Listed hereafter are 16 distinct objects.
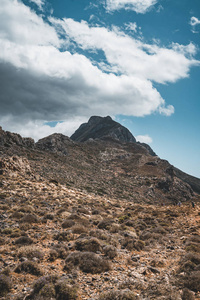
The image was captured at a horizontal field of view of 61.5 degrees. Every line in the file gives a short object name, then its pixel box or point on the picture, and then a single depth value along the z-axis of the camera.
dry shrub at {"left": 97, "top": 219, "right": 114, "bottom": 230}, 16.00
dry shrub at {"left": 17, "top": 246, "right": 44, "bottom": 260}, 8.99
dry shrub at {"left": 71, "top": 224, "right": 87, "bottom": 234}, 13.66
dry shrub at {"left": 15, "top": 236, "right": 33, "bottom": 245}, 10.53
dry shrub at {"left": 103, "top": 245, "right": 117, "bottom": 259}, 10.05
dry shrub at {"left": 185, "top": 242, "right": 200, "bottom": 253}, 11.46
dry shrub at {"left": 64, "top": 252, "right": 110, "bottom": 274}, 8.34
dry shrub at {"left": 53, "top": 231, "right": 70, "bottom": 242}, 12.00
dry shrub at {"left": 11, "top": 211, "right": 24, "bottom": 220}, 15.09
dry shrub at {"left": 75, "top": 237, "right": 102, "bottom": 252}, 10.41
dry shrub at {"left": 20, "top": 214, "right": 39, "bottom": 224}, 14.44
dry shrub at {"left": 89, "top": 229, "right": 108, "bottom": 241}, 12.77
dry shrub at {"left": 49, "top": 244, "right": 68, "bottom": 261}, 9.27
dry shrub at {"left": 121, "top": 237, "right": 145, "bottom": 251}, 11.82
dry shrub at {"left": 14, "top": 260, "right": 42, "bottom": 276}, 7.66
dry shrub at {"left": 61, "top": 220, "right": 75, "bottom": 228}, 14.89
